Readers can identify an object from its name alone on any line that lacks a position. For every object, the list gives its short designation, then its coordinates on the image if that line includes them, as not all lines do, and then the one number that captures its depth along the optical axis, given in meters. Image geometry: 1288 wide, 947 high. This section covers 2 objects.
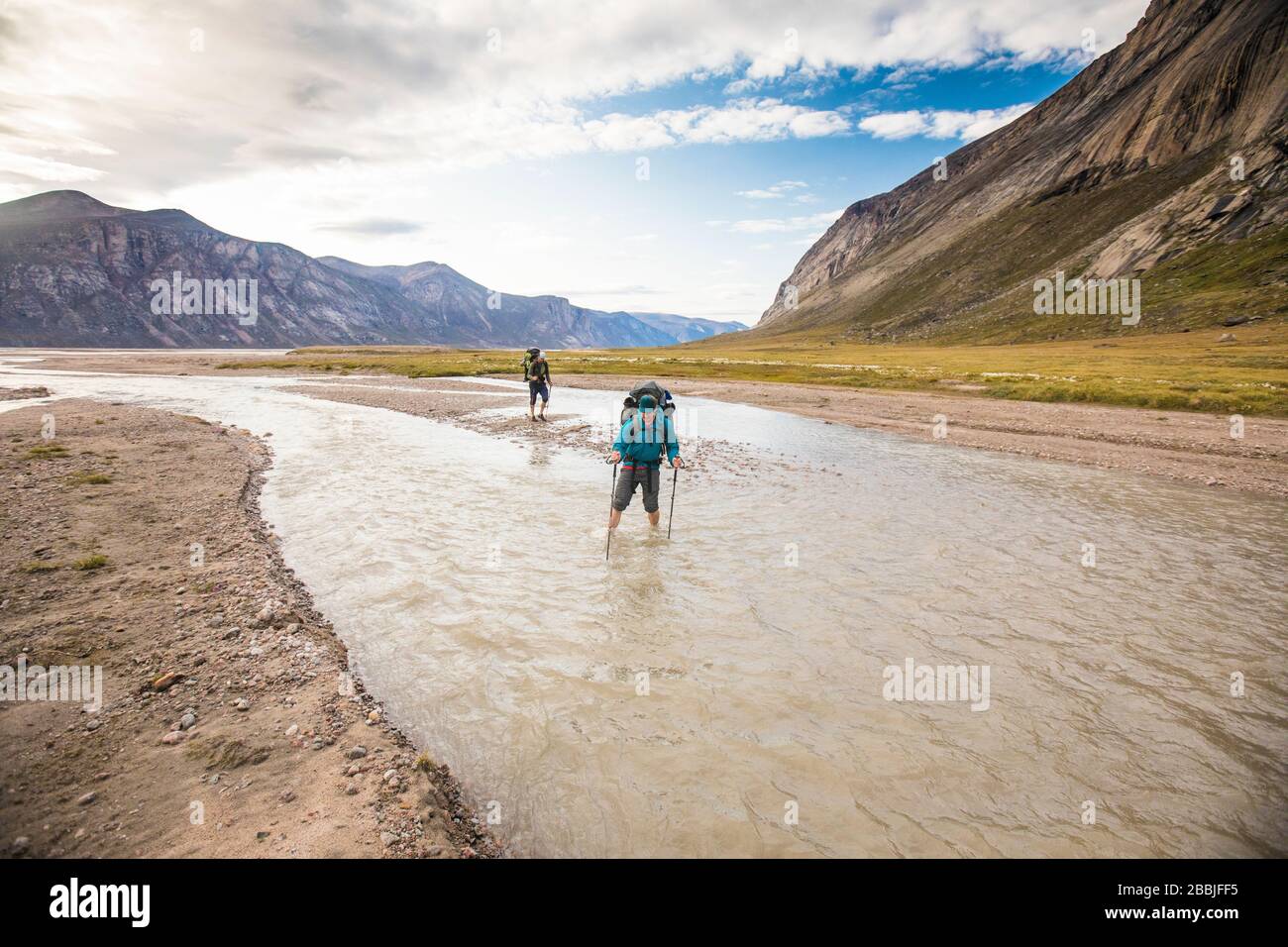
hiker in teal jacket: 12.41
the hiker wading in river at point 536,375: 30.44
